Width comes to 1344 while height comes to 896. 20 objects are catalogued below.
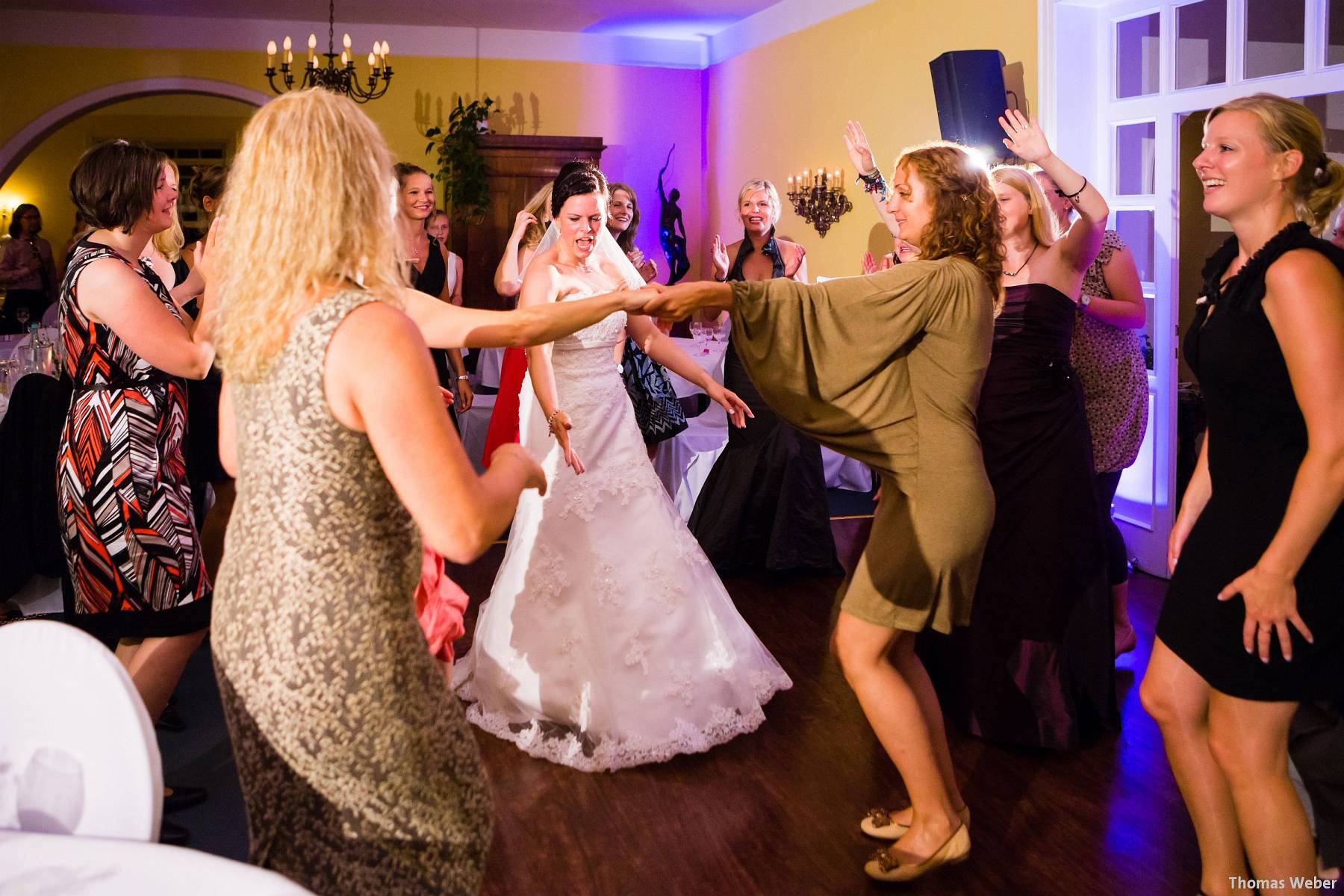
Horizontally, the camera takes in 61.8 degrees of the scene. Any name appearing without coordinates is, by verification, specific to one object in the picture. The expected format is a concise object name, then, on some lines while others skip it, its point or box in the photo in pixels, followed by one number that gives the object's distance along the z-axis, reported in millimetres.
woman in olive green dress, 2223
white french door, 4164
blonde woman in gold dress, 1286
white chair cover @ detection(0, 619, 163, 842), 1104
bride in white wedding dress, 3004
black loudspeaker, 5391
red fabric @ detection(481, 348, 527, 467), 3518
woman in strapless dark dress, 3035
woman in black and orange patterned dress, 2449
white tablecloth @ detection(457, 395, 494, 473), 5812
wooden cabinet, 9219
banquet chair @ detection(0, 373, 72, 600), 3613
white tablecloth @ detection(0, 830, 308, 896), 918
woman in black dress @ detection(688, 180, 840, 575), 4777
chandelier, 7074
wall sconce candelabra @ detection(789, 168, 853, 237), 7598
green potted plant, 9039
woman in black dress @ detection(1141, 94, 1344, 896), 1767
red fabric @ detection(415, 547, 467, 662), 1864
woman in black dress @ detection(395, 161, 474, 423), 4070
